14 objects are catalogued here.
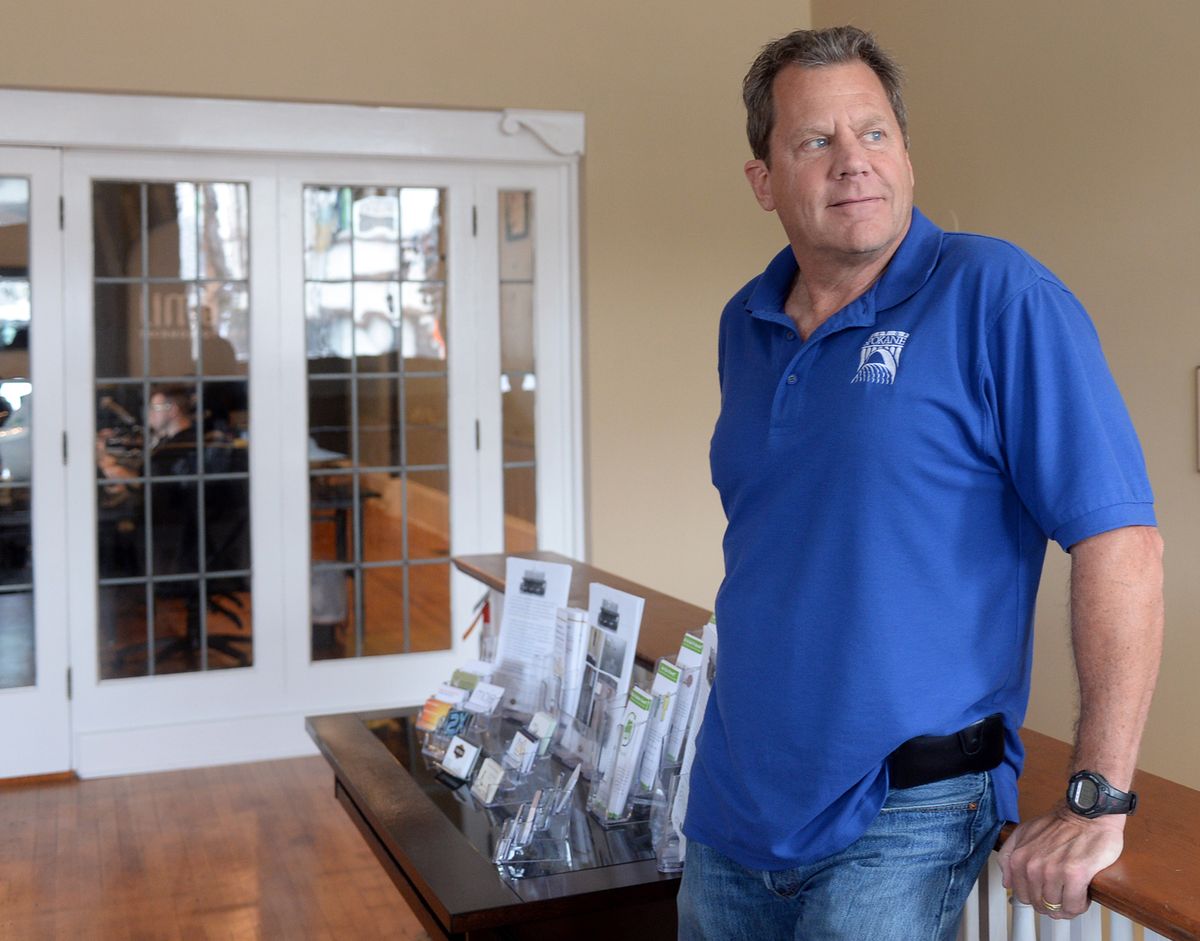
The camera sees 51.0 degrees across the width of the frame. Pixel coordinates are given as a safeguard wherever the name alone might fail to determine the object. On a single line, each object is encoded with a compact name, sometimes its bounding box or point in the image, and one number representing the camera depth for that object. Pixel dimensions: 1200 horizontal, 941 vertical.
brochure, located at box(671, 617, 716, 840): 1.85
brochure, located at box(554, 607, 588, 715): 2.27
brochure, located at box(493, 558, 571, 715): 2.43
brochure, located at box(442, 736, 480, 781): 2.26
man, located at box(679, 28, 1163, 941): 1.19
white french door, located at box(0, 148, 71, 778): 4.67
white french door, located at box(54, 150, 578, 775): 4.80
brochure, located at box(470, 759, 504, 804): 2.14
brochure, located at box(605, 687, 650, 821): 1.97
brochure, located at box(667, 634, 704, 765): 1.89
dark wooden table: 1.69
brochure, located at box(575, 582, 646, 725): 2.09
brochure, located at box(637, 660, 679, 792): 1.93
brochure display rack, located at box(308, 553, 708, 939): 1.75
